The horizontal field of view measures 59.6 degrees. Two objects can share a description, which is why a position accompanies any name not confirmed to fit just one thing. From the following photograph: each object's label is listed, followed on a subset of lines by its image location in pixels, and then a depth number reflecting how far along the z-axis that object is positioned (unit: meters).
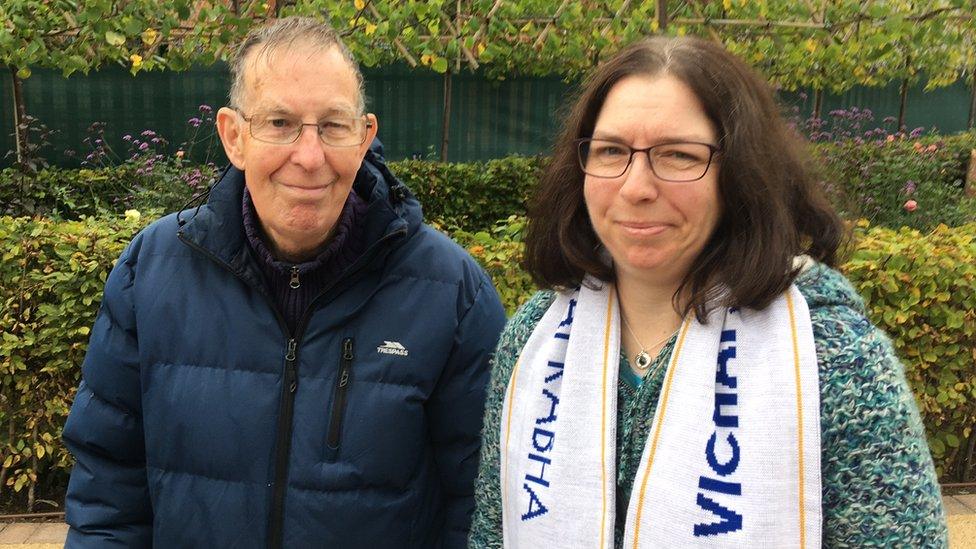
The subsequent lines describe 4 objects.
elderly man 1.84
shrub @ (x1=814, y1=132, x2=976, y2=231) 7.16
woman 1.39
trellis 5.21
